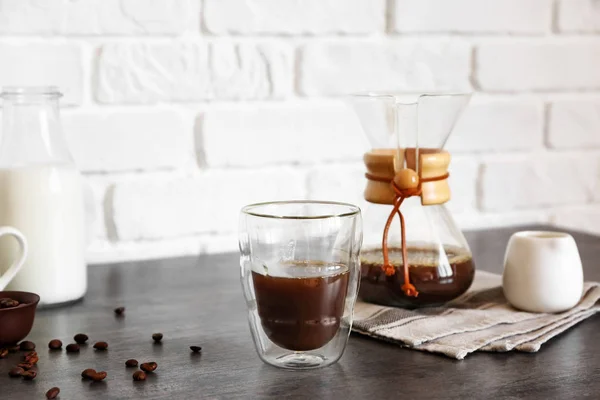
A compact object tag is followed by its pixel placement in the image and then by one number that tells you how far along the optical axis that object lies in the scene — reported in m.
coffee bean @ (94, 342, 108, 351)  1.02
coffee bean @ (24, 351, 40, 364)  0.98
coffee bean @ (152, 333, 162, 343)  1.04
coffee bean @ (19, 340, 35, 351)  1.02
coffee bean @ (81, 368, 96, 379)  0.95
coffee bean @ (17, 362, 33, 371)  0.97
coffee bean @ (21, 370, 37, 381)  0.95
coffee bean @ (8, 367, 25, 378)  0.95
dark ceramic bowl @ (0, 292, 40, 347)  1.01
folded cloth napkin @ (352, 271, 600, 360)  1.02
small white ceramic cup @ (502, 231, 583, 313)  1.10
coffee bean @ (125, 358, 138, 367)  0.98
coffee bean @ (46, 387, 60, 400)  0.91
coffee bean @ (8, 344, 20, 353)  1.02
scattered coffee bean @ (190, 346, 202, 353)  1.01
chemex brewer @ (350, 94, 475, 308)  1.10
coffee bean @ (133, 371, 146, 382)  0.95
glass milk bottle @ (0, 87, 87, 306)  1.15
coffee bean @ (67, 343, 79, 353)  1.01
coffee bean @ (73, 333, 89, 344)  1.03
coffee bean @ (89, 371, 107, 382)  0.95
